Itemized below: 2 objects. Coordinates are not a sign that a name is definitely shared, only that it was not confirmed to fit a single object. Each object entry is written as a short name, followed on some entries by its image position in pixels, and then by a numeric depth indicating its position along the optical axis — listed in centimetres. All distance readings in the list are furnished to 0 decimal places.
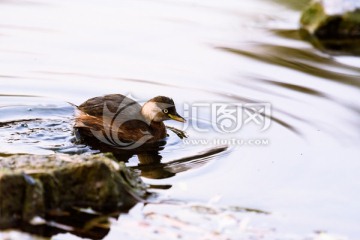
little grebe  1628
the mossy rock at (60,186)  1120
